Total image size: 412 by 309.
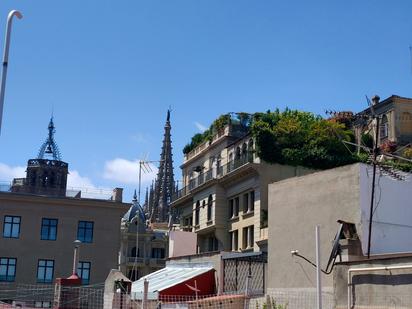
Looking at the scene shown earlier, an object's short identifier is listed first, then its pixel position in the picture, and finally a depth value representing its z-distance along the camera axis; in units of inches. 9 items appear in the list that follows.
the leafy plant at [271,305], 902.1
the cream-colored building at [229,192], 1710.1
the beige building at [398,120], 1871.3
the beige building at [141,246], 3786.9
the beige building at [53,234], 1738.4
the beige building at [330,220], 868.0
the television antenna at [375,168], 805.9
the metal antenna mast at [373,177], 789.6
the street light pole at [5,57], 641.0
